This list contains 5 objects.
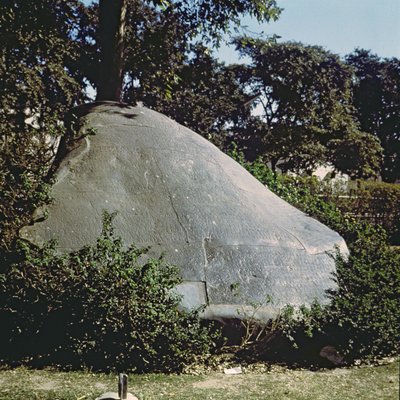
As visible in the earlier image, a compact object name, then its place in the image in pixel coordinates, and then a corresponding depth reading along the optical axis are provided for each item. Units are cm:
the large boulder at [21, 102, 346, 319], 615
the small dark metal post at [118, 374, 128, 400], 359
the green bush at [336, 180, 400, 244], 1594
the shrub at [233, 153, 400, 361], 569
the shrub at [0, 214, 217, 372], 538
